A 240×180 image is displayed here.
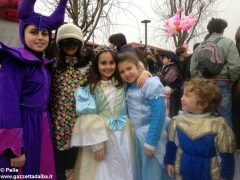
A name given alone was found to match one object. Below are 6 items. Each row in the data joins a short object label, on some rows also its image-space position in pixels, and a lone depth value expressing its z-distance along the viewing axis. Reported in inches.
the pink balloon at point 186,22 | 160.0
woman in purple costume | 53.0
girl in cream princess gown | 62.1
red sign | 73.4
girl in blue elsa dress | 61.8
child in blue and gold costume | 56.9
